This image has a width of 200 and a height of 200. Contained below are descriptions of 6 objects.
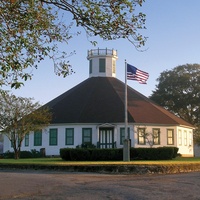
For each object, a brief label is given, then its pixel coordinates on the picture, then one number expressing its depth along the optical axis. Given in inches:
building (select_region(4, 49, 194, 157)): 1587.0
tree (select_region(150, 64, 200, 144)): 2508.6
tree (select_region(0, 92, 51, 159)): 1373.0
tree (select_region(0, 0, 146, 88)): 446.0
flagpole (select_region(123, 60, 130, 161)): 1111.6
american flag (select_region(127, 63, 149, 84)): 1243.8
